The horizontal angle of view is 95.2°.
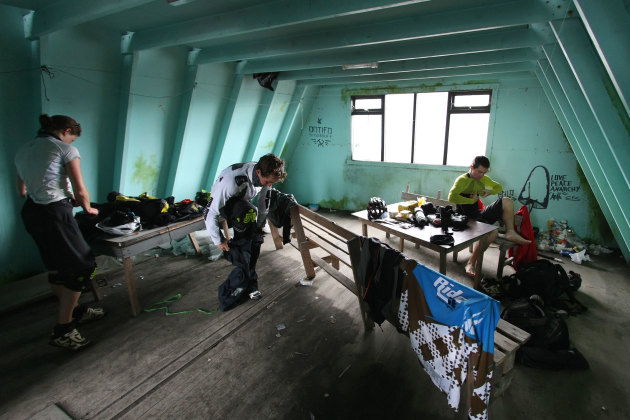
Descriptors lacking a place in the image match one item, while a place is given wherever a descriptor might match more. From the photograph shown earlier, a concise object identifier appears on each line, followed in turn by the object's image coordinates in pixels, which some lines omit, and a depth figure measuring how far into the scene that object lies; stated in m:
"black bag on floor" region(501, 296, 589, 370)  2.51
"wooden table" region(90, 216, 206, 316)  3.08
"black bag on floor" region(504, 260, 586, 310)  3.30
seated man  4.00
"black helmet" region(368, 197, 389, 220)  4.06
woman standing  2.47
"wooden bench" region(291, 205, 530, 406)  1.97
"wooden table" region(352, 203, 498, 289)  3.15
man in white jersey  2.92
